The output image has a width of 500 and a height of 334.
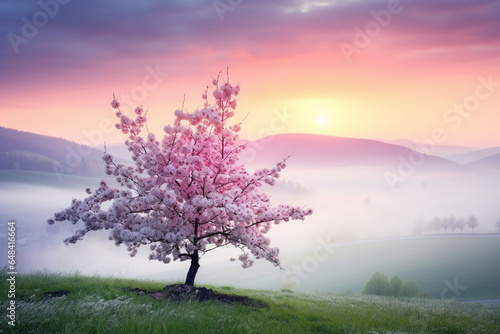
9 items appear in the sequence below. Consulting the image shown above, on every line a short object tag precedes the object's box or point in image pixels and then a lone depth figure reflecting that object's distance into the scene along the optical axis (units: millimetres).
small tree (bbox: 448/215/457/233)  192625
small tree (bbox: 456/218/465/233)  191775
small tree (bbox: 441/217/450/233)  195012
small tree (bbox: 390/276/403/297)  75125
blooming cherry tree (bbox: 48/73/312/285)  15914
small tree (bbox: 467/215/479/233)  189612
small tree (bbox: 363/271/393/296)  74169
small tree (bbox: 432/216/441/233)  195912
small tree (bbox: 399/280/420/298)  74200
